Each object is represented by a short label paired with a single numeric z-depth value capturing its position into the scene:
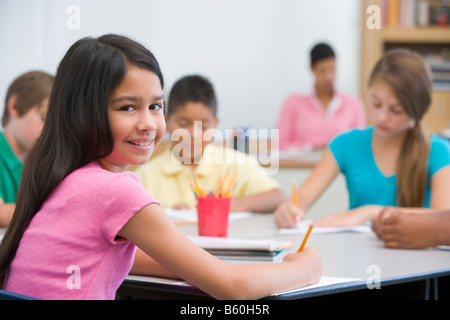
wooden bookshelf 4.88
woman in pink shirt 4.62
